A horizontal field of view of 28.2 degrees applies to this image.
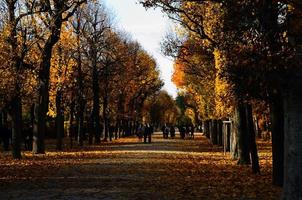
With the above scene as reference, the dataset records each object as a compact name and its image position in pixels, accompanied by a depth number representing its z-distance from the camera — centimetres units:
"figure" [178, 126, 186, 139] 7394
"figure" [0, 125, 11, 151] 4044
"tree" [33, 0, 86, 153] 3369
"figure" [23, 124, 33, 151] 4088
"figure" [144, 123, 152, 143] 5886
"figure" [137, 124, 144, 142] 6435
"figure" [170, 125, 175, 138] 7888
